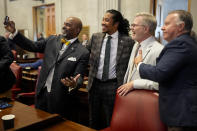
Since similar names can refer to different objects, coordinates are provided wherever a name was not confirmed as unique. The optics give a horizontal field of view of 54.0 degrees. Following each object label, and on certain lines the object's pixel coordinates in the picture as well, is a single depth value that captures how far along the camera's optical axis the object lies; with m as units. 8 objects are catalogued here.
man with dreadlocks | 2.12
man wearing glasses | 1.69
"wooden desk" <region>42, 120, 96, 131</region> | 1.35
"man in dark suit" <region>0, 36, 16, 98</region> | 2.27
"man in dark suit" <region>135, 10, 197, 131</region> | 1.22
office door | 8.59
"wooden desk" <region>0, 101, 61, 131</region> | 1.32
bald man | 1.98
